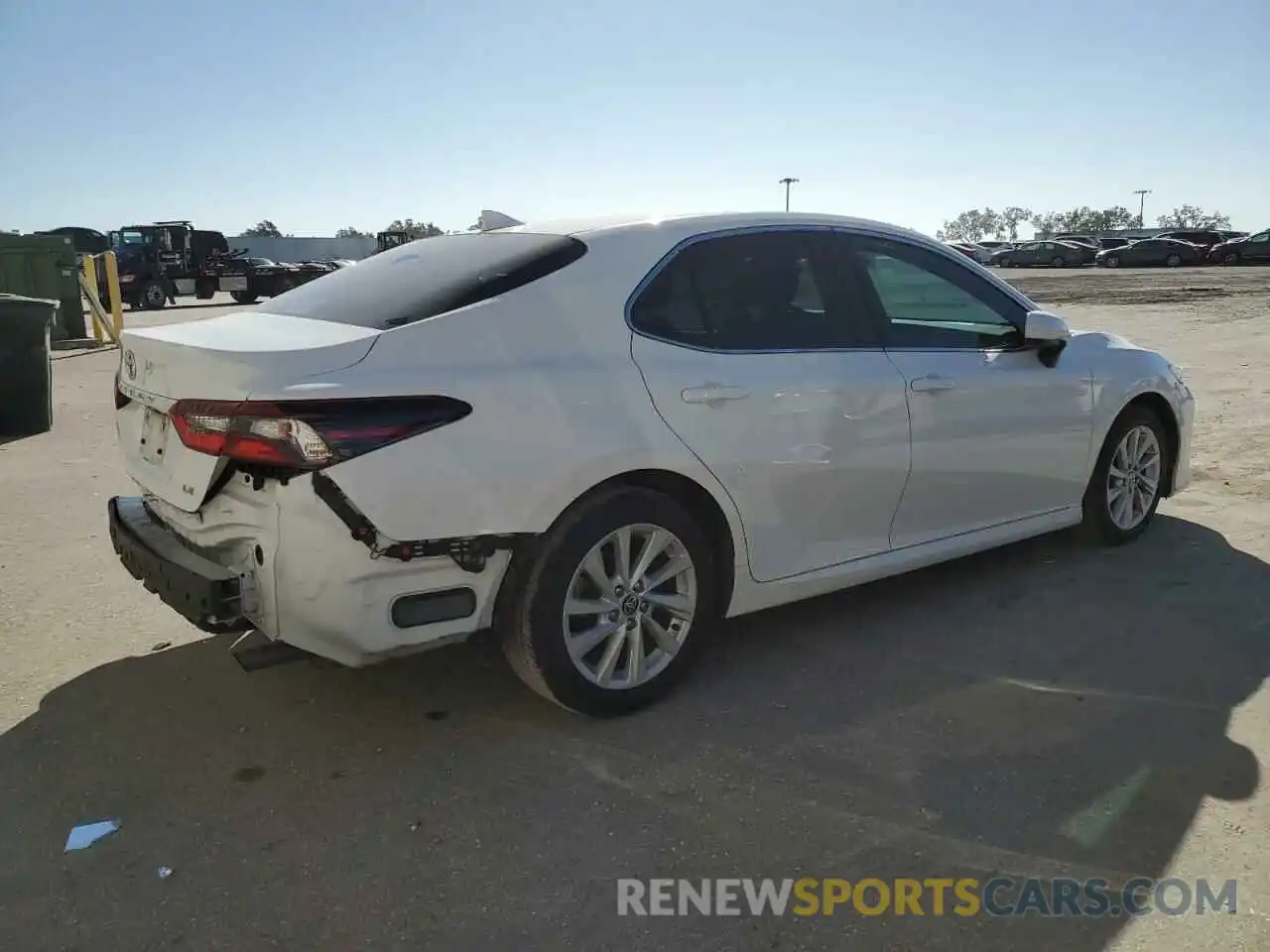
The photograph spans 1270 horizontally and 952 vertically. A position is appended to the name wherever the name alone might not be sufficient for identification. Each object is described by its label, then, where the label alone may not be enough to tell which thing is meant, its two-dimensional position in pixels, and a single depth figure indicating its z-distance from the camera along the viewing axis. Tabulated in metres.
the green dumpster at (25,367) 8.07
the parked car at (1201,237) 48.76
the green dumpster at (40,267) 14.94
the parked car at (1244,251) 43.25
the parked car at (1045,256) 52.75
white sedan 2.80
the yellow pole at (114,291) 17.62
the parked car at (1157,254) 46.84
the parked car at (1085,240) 56.81
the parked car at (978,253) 52.40
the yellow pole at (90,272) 17.58
